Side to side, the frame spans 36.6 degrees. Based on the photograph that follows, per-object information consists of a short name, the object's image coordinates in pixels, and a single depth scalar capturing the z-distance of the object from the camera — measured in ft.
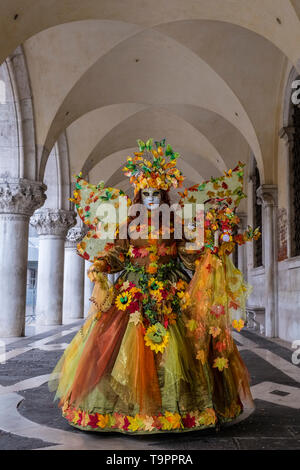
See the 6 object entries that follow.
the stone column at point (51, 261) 42.57
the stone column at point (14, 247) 30.96
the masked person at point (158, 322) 10.13
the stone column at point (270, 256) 34.30
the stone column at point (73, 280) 53.93
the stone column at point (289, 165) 31.04
